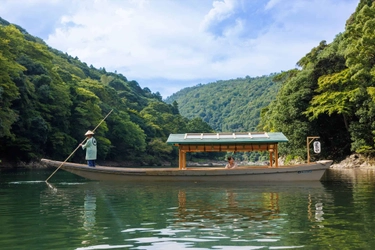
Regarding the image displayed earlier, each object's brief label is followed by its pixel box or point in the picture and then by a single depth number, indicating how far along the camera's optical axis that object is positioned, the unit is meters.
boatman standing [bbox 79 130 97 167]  21.67
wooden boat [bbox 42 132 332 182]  21.62
